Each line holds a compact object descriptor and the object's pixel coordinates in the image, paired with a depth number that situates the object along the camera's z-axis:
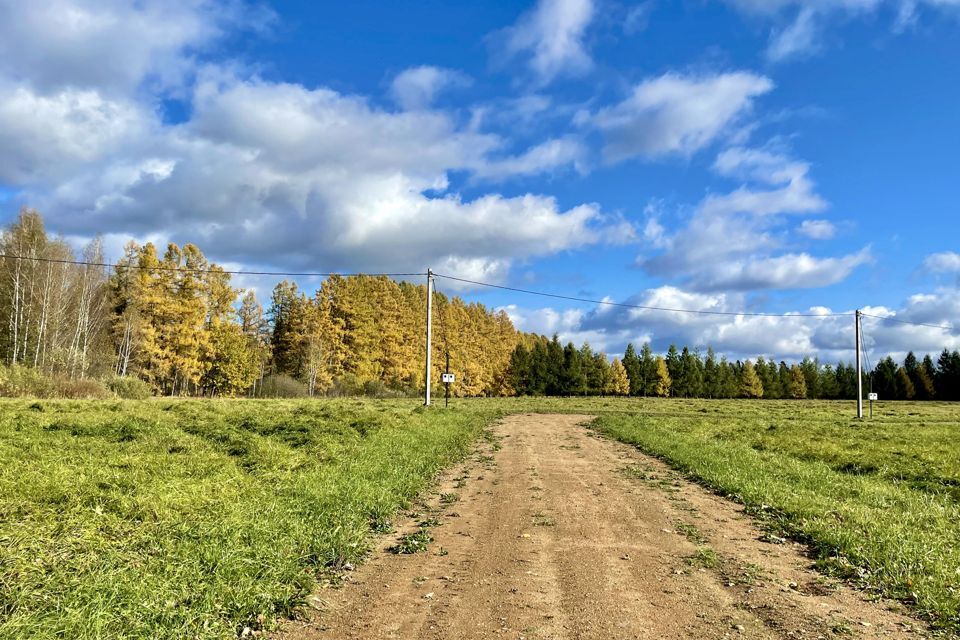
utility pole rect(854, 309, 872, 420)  39.27
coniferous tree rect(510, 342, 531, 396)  93.25
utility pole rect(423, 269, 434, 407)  34.70
